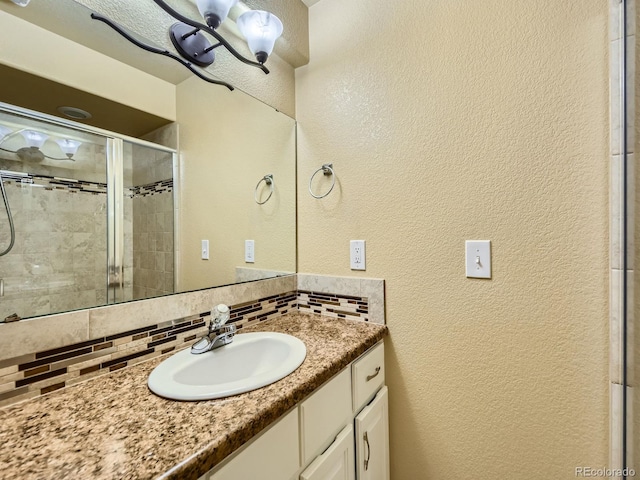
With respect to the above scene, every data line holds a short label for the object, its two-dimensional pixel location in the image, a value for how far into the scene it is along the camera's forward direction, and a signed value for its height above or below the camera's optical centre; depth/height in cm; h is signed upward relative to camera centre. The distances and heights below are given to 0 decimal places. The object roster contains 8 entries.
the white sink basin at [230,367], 67 -37
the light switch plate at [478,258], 97 -8
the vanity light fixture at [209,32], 93 +72
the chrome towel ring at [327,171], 132 +31
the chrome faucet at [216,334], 91 -32
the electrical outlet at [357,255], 123 -8
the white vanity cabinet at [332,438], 60 -53
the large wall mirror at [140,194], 70 +15
